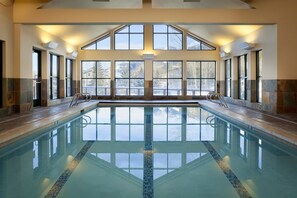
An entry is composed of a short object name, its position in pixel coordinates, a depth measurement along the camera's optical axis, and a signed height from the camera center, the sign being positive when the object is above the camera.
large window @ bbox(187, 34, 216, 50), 11.02 +2.62
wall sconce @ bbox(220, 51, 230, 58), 9.66 +1.91
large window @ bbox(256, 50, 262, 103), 7.64 +0.78
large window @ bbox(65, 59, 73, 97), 10.31 +0.96
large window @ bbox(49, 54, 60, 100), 8.90 +0.88
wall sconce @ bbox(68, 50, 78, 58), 10.00 +2.02
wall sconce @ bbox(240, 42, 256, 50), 7.33 +1.74
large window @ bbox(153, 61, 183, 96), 11.16 +0.99
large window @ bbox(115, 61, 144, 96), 11.14 +0.95
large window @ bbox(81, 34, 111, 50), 11.06 +2.64
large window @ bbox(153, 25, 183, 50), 11.05 +3.00
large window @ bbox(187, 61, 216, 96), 11.15 +0.99
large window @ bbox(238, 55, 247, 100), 8.66 +0.81
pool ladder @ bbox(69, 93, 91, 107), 10.94 -0.03
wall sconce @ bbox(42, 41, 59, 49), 7.58 +1.85
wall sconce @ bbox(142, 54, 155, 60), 10.61 +1.98
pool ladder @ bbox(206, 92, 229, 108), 10.14 -0.05
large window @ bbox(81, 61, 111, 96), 11.20 +1.06
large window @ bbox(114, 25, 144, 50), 11.06 +3.00
